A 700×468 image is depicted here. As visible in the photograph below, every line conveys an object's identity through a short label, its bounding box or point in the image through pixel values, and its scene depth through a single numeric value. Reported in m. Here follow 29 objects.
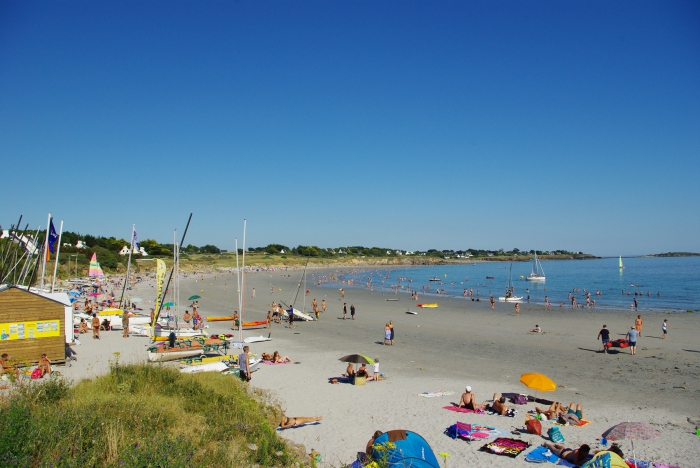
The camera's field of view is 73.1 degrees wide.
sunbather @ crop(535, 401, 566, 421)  11.91
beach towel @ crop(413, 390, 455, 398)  13.95
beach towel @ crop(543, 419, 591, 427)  11.49
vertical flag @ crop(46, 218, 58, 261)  22.84
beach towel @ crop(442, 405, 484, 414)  12.44
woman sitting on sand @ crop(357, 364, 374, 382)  15.51
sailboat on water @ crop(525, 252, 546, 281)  82.00
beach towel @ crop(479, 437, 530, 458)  9.71
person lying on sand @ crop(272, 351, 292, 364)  18.22
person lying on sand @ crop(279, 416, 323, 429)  10.94
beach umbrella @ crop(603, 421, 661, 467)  9.09
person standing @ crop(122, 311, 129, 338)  23.03
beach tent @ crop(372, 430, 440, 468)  7.94
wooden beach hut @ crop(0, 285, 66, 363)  14.95
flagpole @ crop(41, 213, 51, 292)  21.99
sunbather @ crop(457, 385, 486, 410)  12.55
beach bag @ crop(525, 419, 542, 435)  10.77
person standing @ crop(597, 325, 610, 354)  21.06
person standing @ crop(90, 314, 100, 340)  21.98
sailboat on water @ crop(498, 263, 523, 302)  47.44
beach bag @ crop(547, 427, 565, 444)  10.20
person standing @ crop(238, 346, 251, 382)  14.49
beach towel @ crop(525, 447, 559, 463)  9.43
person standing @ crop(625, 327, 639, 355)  20.64
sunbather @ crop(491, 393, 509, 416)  12.20
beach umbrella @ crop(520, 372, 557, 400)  13.95
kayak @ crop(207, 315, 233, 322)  31.42
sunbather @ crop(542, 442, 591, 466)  9.09
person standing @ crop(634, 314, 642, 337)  26.25
